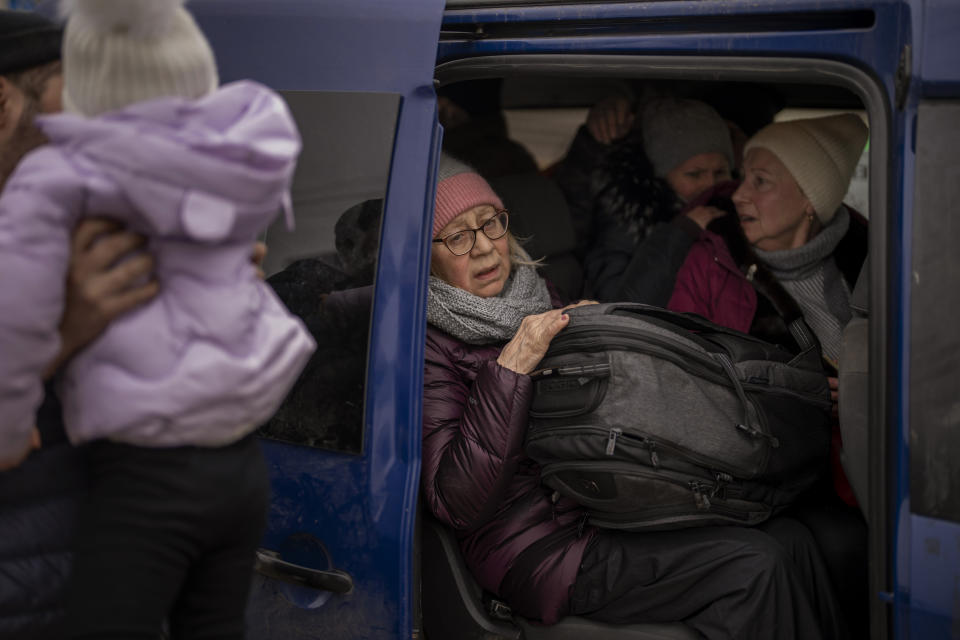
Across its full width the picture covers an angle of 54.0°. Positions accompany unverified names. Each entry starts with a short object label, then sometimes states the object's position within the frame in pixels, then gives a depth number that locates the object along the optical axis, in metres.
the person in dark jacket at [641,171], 3.56
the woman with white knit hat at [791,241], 2.92
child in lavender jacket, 1.30
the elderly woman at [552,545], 2.22
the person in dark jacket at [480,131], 3.76
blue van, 1.78
